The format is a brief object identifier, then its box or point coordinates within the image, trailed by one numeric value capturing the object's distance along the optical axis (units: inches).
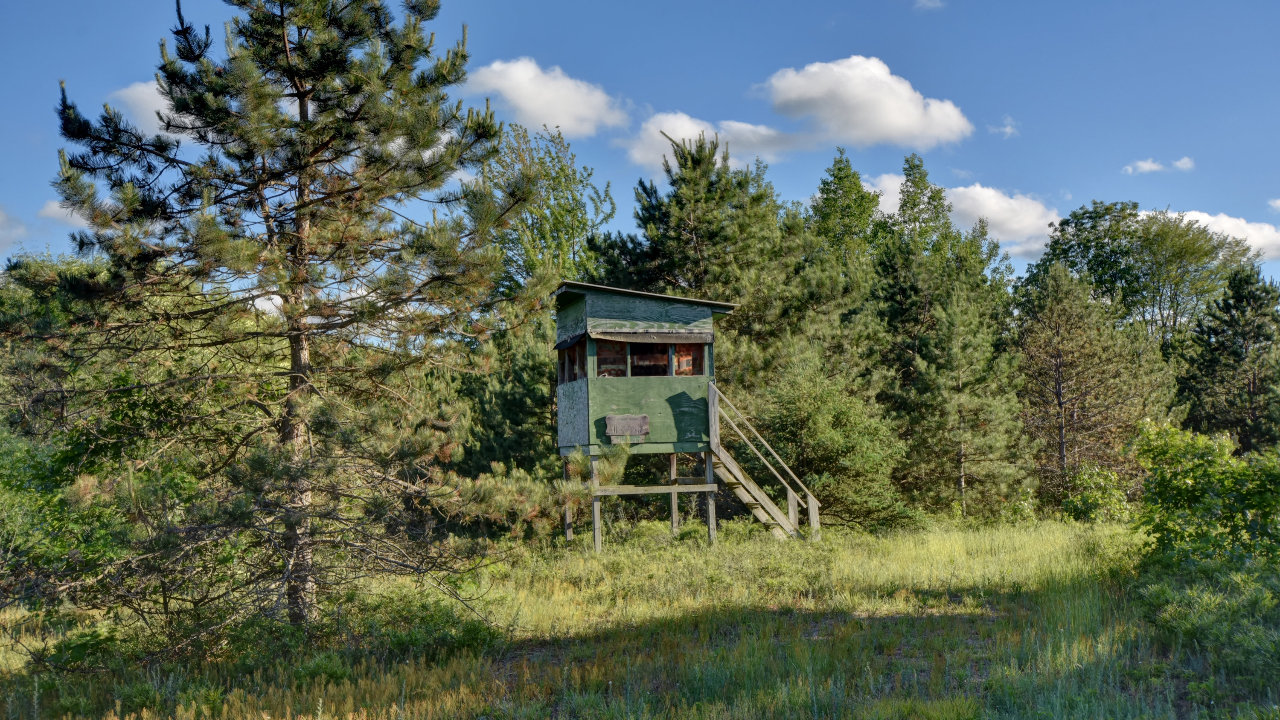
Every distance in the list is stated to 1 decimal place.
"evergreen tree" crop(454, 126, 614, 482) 896.3
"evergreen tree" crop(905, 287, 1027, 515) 882.8
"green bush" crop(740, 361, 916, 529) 746.8
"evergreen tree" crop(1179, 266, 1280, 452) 1194.6
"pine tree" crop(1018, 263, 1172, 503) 975.0
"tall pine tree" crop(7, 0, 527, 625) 319.3
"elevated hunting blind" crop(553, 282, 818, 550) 633.0
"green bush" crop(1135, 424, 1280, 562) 350.9
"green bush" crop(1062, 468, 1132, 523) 674.2
